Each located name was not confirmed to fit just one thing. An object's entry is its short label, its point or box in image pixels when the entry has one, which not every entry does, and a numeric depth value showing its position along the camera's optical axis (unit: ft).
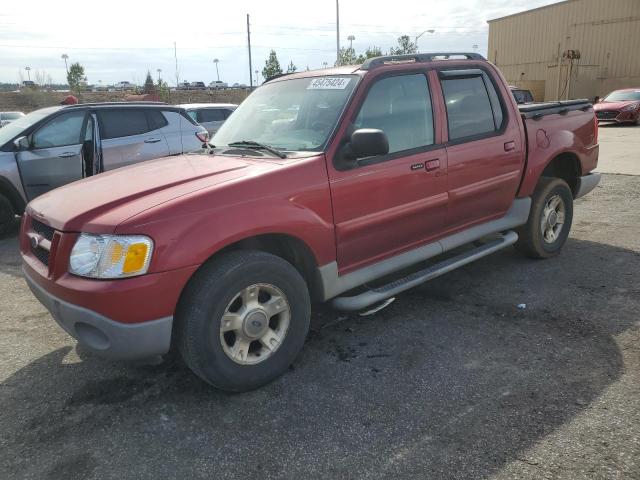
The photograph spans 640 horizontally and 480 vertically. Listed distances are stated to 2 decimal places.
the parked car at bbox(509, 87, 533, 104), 67.06
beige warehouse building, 106.93
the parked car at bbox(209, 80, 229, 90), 346.93
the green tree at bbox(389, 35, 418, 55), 168.95
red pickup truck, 8.56
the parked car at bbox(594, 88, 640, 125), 68.18
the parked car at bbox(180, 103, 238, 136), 38.27
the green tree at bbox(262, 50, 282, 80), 181.16
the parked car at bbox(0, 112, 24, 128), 66.83
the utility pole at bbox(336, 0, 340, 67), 121.19
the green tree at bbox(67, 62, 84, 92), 200.54
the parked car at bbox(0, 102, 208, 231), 22.25
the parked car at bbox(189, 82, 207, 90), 285.97
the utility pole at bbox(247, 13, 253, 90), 132.82
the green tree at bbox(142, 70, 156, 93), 175.29
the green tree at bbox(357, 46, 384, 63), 166.05
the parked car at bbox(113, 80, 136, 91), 367.04
